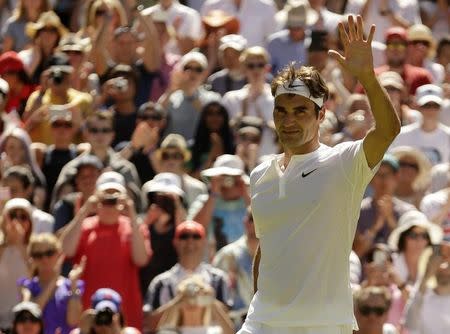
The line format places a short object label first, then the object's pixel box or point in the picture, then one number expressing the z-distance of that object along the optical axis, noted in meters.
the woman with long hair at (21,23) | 17.25
